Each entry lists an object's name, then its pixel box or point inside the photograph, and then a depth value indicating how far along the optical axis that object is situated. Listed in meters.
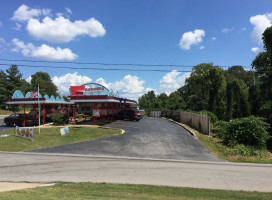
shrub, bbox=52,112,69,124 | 24.98
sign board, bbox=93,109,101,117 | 23.30
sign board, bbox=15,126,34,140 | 16.52
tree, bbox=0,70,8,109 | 66.69
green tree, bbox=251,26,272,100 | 20.08
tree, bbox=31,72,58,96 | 84.90
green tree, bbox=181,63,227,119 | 29.29
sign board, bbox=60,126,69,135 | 18.29
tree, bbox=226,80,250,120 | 22.66
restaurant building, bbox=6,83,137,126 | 23.96
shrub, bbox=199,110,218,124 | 25.39
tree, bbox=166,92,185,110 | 45.88
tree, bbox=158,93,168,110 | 103.09
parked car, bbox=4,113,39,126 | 25.92
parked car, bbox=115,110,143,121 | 29.80
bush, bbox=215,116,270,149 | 15.40
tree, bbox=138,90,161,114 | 57.76
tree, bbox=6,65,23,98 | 69.06
